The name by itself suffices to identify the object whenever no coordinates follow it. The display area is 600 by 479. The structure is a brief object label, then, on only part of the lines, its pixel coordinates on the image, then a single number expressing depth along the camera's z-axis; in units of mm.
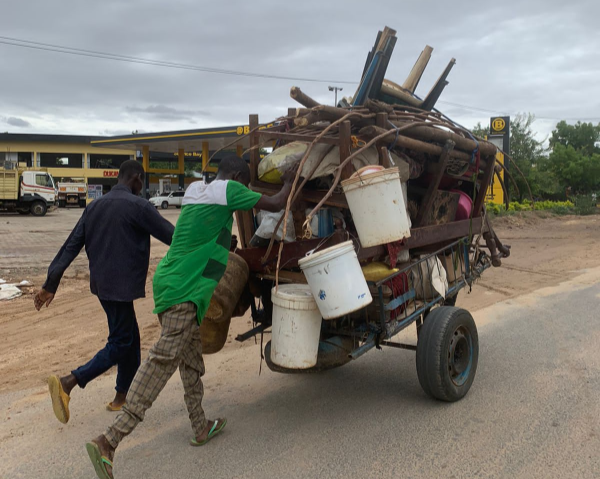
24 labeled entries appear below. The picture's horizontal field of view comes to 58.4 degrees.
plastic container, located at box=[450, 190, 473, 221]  4844
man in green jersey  3127
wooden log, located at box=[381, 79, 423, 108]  4898
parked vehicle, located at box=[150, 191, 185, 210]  38844
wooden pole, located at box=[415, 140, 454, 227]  4164
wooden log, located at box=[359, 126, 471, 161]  3641
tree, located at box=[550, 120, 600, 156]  51812
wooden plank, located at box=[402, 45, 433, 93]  5652
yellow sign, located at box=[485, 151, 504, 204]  21703
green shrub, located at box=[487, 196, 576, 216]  20875
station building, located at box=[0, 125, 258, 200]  49188
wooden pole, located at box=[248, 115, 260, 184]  4117
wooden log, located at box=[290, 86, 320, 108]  3721
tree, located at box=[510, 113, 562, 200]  29094
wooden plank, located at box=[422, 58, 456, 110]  5139
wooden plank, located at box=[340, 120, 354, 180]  3438
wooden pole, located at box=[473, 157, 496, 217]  4992
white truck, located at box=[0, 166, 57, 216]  27531
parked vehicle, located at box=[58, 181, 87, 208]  38219
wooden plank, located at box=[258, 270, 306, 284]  3748
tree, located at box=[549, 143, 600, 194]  37156
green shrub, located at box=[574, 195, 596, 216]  24719
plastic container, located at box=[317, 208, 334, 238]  3828
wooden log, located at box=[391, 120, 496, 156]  3990
